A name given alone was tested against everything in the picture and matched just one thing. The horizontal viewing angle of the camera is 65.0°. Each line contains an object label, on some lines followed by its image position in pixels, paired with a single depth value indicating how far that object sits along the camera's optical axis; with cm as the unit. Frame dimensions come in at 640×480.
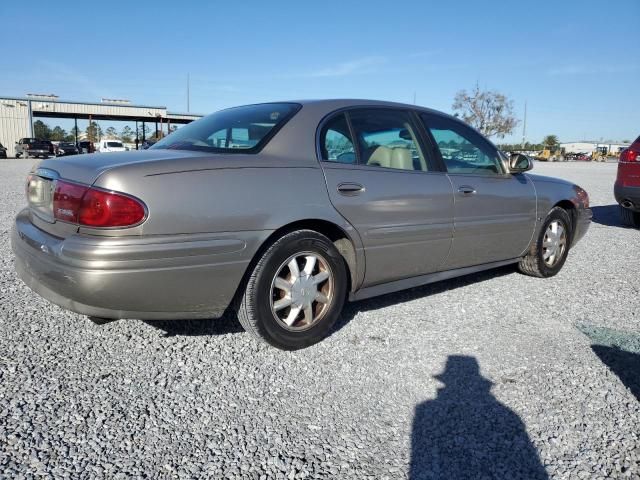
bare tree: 5966
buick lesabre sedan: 237
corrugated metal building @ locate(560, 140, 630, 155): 11855
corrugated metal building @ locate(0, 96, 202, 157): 4097
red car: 743
